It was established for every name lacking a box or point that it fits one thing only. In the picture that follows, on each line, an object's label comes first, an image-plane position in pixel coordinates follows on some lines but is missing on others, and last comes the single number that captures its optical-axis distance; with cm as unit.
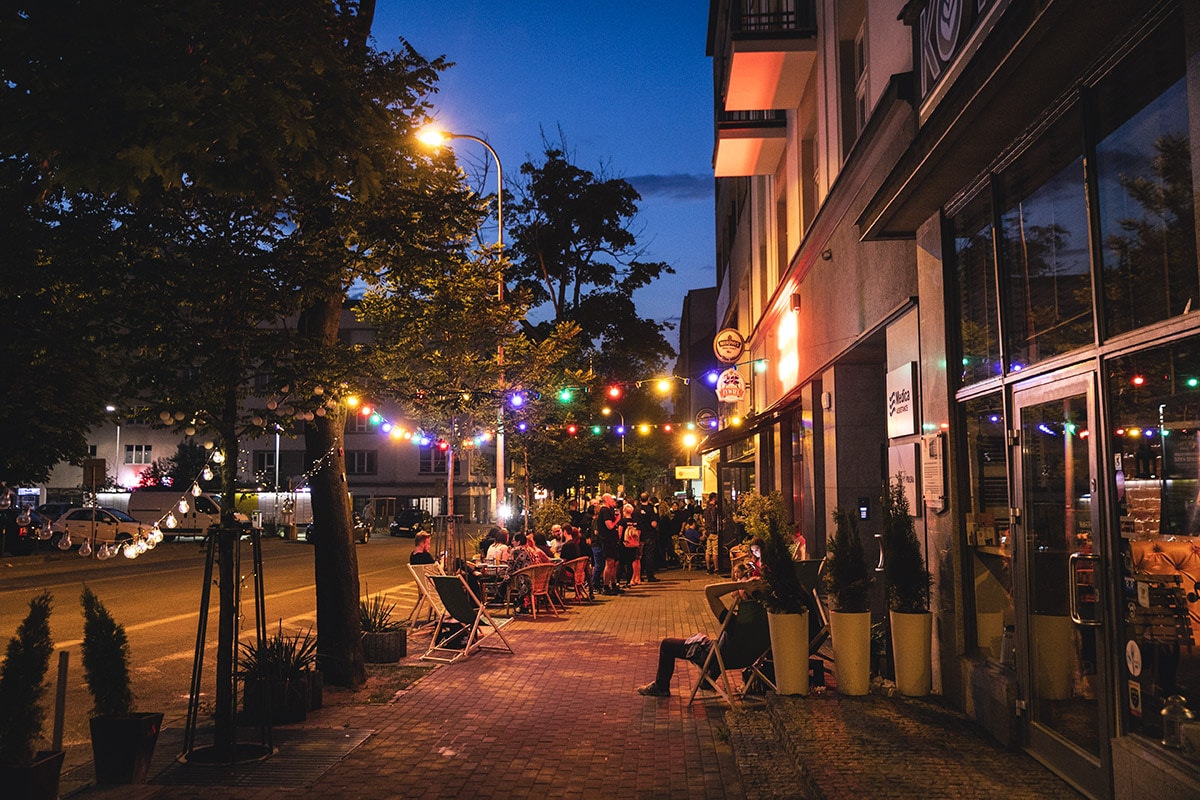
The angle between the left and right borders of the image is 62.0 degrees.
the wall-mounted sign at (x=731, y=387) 2330
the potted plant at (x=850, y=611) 834
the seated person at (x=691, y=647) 902
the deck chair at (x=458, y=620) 1153
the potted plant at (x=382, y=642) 1144
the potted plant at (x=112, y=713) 650
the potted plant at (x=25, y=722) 549
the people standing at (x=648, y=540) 2319
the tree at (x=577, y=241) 3797
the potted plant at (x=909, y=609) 819
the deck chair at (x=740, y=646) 884
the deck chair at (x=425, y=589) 1249
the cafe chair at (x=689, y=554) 2742
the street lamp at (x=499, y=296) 2023
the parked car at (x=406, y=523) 4897
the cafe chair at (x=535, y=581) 1567
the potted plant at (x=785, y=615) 852
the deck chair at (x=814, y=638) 888
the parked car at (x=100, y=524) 3731
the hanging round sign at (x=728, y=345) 2455
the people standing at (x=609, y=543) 2012
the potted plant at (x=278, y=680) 805
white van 4441
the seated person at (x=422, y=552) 1487
